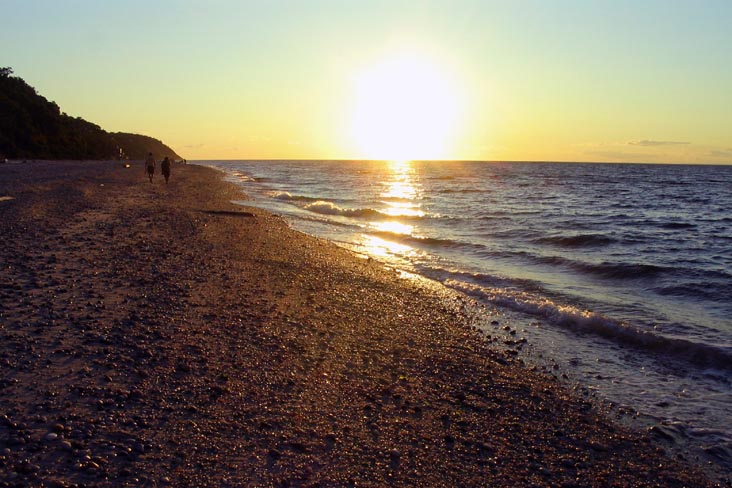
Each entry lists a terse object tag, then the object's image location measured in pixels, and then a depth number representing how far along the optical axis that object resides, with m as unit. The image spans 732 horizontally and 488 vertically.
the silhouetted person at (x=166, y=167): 41.02
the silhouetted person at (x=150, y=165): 41.81
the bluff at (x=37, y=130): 70.56
